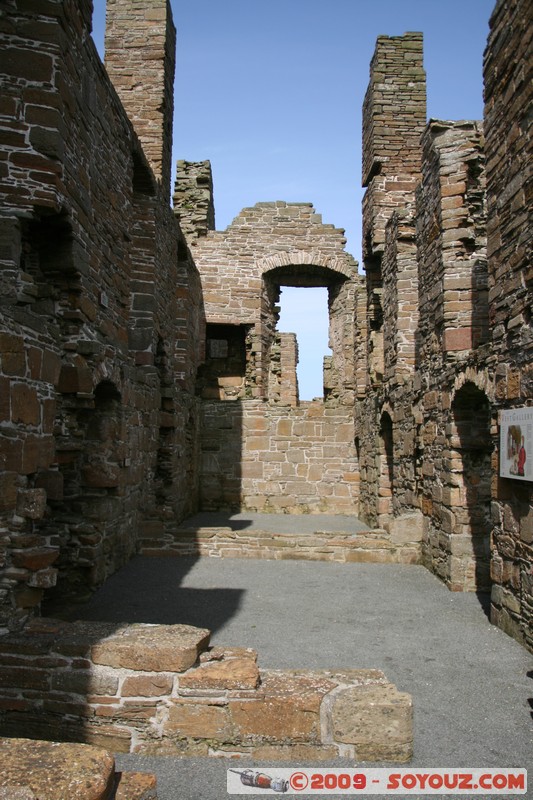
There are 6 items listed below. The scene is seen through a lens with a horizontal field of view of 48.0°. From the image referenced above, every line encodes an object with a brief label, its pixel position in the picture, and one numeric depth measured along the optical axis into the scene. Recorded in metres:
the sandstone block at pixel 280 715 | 3.64
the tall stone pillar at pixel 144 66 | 10.65
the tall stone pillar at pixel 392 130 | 13.16
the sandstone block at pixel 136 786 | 2.84
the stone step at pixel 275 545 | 9.31
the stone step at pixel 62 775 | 2.41
